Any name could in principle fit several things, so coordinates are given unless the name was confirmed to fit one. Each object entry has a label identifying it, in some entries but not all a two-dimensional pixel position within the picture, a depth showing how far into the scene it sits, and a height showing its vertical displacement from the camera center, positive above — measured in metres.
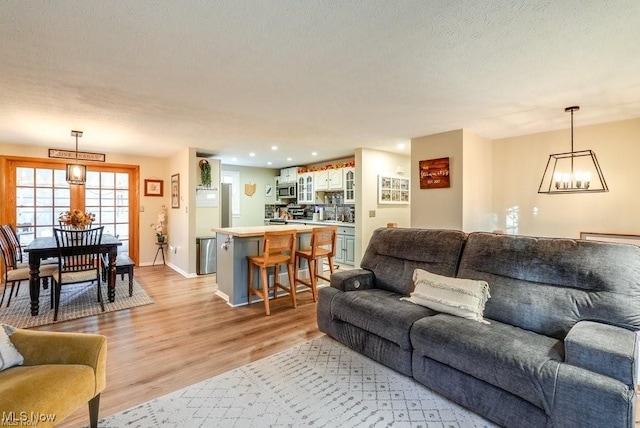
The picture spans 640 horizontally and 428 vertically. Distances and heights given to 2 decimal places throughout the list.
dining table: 3.36 -0.45
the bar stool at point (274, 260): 3.52 -0.55
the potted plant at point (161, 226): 6.34 -0.23
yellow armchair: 1.28 -0.77
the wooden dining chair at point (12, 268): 3.55 -0.65
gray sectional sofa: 1.47 -0.75
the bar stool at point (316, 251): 4.00 -0.51
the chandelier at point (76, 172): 4.11 +0.59
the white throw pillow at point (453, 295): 2.18 -0.63
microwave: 7.81 +0.62
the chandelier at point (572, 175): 3.38 +0.47
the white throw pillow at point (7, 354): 1.52 -0.71
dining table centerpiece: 4.21 -0.05
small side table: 6.45 -0.73
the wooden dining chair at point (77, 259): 3.40 -0.52
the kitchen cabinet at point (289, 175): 7.74 +1.03
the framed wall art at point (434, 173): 4.27 +0.58
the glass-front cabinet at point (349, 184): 6.23 +0.61
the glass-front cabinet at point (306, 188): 7.24 +0.63
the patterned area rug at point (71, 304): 3.31 -1.11
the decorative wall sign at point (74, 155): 5.20 +1.07
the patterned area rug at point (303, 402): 1.79 -1.21
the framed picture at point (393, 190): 5.85 +0.48
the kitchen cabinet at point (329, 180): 6.51 +0.76
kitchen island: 3.84 -0.56
